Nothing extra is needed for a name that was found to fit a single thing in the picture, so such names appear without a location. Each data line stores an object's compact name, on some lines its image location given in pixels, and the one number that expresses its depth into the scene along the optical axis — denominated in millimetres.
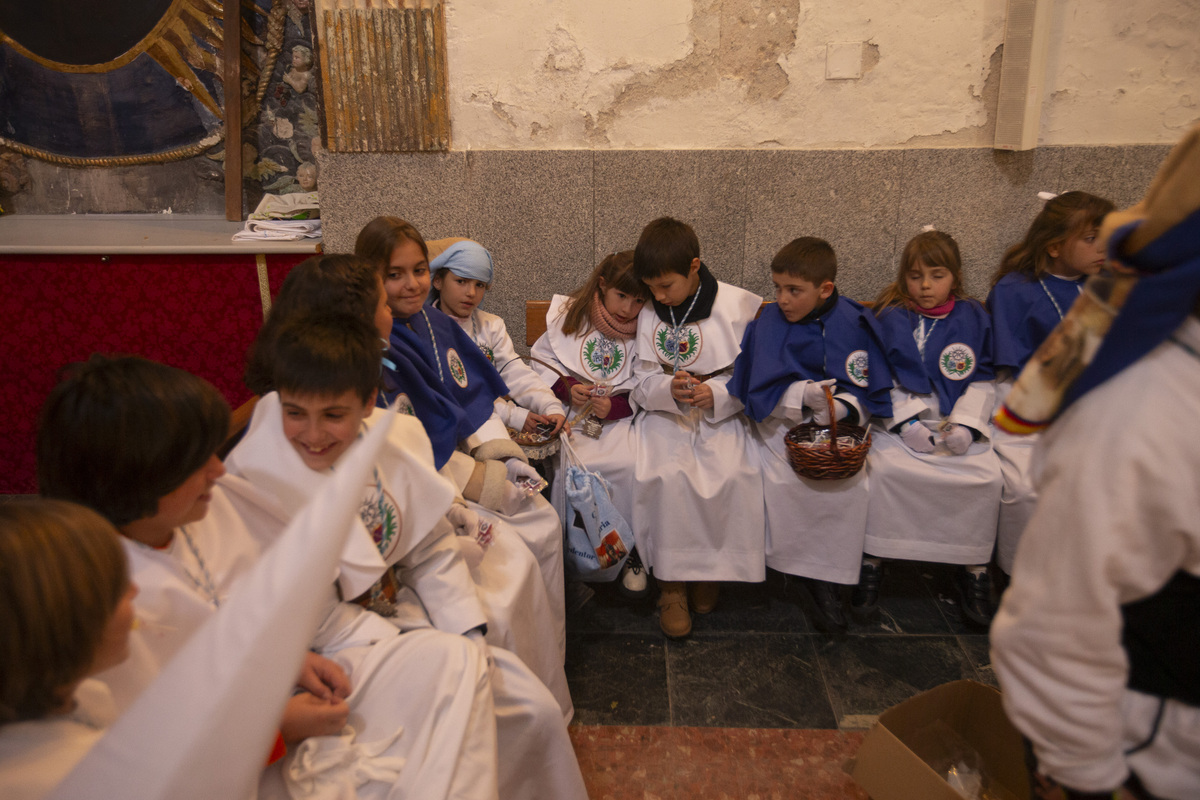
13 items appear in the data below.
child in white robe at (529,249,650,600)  3213
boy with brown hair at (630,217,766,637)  3088
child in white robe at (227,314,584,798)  1771
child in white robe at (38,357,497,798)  1413
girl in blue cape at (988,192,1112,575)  3076
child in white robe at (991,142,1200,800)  1030
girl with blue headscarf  3162
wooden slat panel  3562
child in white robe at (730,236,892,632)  3064
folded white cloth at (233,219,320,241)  3967
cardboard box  1968
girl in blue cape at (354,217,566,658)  2604
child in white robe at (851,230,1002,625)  3045
